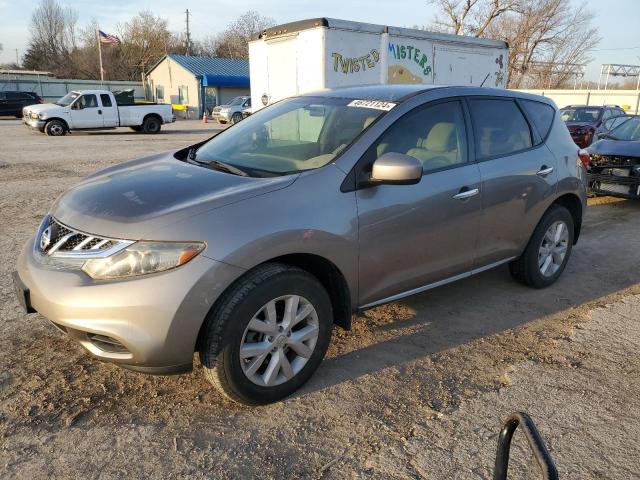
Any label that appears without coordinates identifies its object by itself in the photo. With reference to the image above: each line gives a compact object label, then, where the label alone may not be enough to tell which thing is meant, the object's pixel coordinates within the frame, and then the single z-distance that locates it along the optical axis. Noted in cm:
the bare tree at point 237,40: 6806
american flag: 4393
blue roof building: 4038
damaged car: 793
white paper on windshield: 349
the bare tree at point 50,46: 7325
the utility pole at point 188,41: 6856
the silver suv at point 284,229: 254
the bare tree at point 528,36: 4394
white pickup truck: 2069
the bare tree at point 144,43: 6200
